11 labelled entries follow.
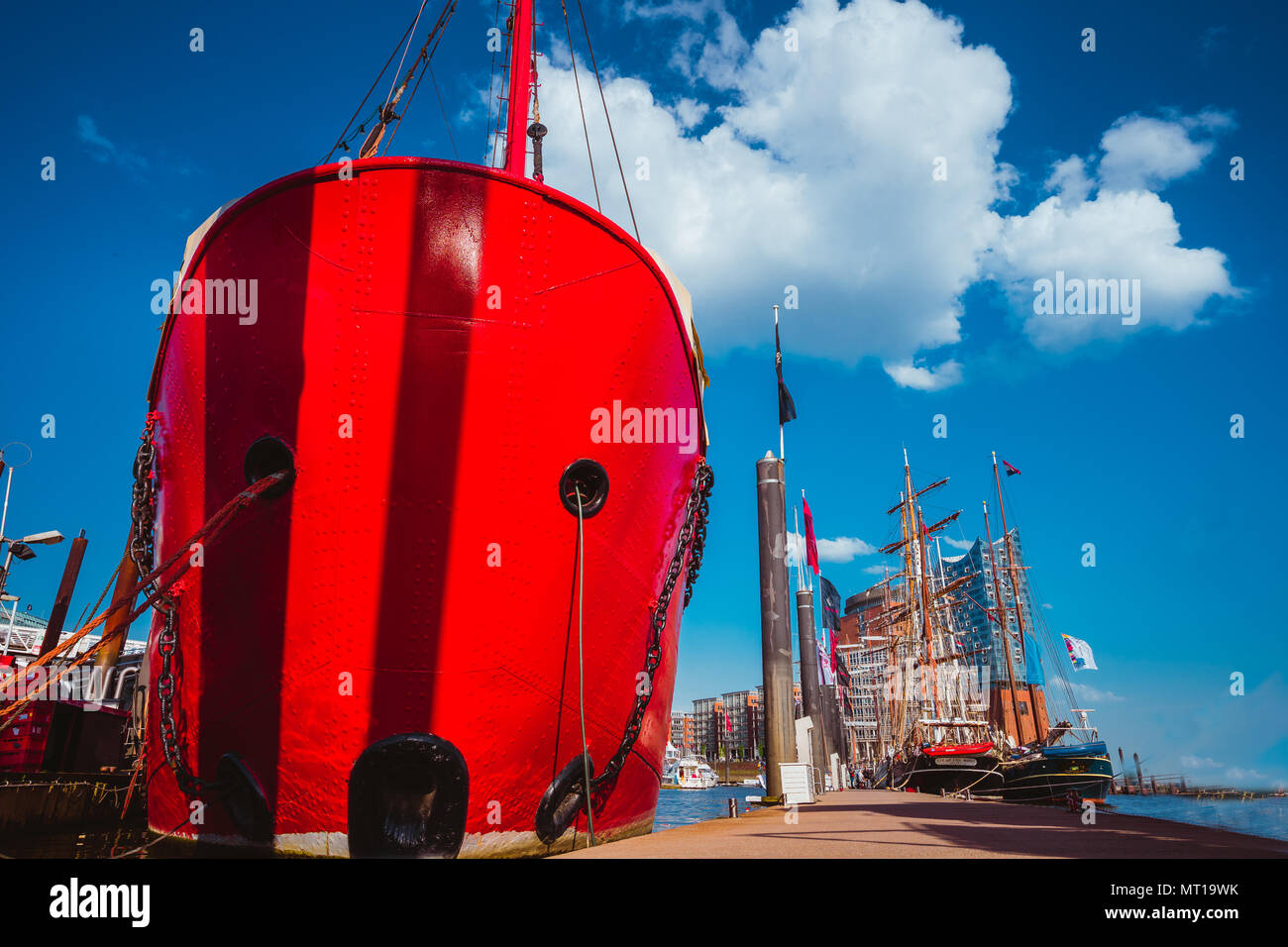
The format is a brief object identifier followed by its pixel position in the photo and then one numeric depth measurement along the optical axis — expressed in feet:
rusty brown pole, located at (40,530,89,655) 51.65
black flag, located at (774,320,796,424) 50.80
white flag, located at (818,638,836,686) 71.03
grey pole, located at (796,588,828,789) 55.26
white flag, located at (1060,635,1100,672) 89.56
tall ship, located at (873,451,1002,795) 94.07
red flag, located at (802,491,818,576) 62.23
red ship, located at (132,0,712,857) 18.26
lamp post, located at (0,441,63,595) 63.88
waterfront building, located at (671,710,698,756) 504.02
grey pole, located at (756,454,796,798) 38.81
